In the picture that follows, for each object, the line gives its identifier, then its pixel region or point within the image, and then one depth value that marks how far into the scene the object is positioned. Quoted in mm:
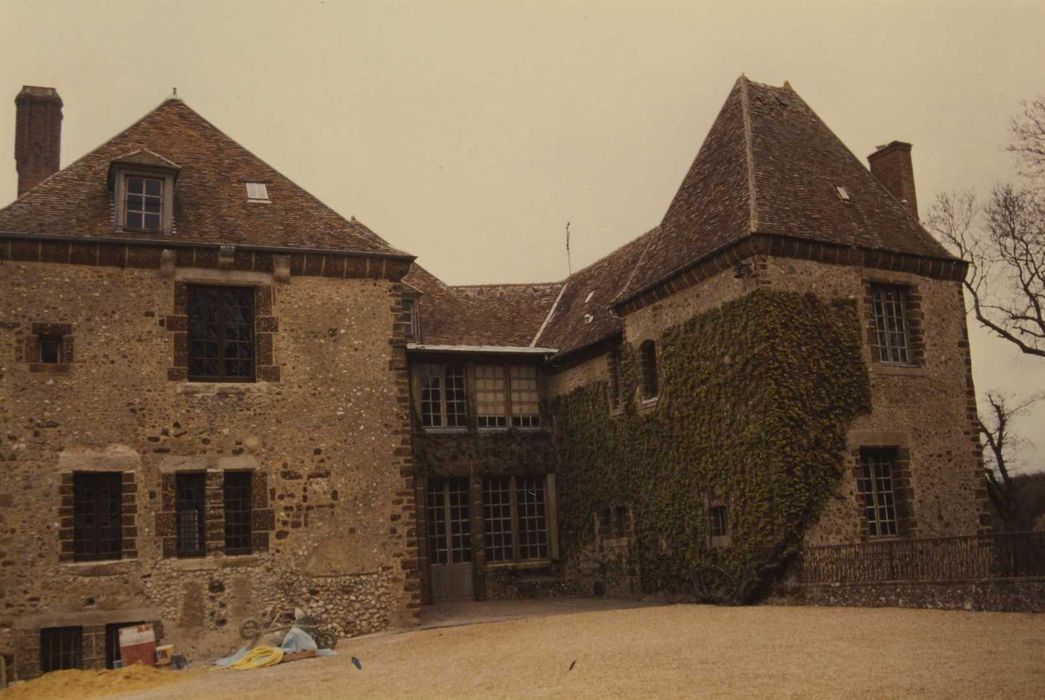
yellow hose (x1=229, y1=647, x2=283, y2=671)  14376
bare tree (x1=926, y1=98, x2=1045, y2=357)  24812
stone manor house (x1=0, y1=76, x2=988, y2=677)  15688
